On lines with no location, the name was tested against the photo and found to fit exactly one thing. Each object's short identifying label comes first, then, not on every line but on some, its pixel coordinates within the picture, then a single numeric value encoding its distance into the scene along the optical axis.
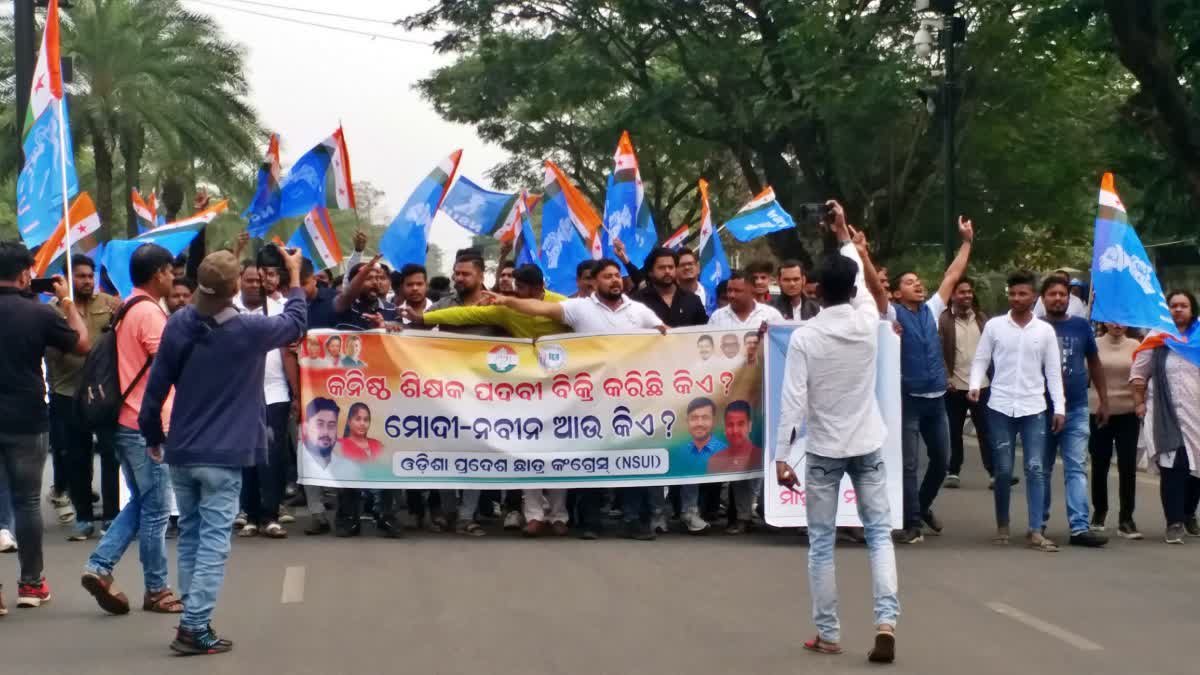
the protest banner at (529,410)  12.49
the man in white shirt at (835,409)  8.12
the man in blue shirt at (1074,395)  12.06
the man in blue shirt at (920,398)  12.23
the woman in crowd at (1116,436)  12.82
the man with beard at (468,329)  12.62
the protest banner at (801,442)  11.79
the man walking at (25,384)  9.23
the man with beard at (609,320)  12.35
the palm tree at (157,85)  34.03
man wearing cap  8.09
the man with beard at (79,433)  12.34
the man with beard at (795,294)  12.86
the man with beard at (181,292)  12.30
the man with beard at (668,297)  13.02
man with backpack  9.11
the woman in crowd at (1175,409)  12.53
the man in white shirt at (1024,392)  11.83
